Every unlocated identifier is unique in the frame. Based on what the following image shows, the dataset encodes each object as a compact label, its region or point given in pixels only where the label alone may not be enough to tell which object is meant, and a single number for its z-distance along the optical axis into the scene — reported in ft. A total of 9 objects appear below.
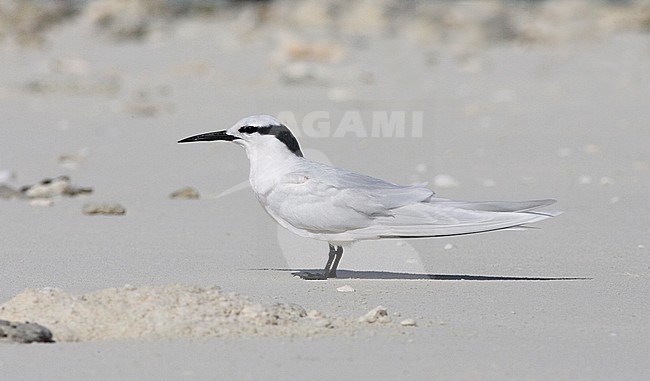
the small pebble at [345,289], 23.70
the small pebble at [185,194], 36.47
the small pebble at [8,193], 35.17
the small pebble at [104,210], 32.99
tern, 24.35
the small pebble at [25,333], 18.30
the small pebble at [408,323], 20.26
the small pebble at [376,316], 20.27
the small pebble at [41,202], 34.22
